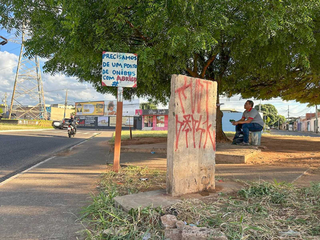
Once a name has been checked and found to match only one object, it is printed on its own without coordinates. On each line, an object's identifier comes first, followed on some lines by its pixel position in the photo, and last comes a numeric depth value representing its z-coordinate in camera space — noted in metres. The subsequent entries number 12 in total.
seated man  7.55
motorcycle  16.38
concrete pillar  3.24
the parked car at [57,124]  30.25
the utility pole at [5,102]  82.50
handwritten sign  4.87
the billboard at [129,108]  51.10
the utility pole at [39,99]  37.43
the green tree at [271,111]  84.06
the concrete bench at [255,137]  7.97
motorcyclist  16.69
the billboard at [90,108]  57.00
